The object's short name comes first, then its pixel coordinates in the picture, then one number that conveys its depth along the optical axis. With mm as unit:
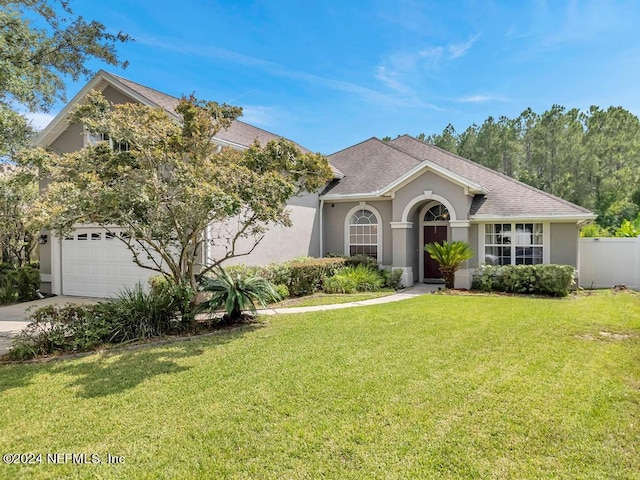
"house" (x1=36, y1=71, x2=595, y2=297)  14773
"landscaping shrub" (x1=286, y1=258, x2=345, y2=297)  14116
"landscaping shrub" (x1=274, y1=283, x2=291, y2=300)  13219
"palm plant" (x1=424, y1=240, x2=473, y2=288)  14781
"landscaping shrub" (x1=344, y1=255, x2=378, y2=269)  16922
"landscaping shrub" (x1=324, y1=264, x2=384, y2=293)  14891
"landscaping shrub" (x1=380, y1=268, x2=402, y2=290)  16109
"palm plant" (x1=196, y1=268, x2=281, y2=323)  9570
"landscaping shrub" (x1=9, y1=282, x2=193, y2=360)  7852
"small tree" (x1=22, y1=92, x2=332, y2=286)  7734
